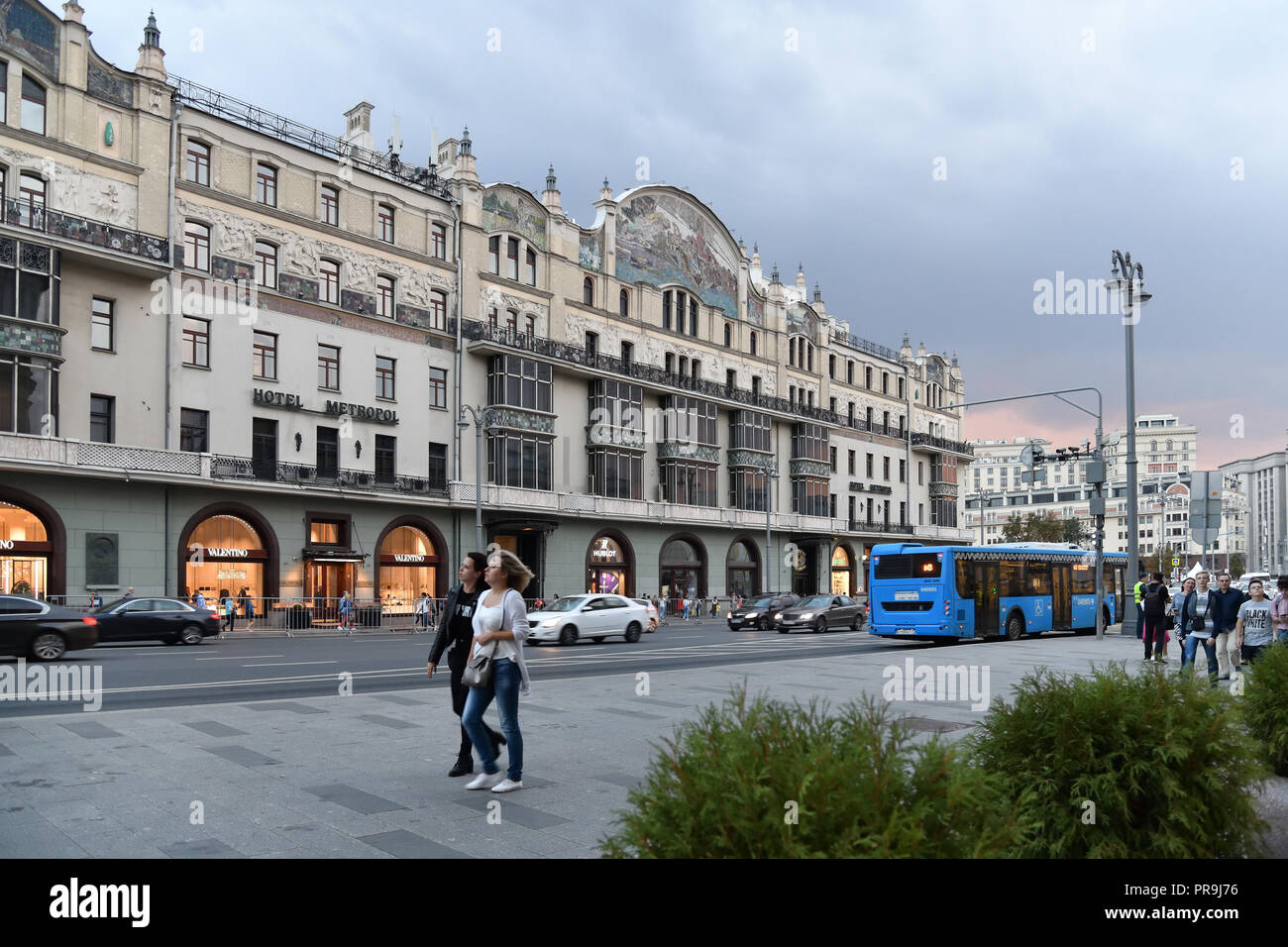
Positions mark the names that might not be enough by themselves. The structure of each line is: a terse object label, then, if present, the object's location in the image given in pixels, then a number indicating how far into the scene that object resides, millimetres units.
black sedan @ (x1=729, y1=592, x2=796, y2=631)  39781
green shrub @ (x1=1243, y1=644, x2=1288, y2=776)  7898
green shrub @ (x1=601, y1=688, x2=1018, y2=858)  3312
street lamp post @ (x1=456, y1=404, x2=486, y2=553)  40688
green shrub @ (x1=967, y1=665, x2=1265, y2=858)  4938
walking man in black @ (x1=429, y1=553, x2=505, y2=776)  8930
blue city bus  28266
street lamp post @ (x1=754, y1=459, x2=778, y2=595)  59972
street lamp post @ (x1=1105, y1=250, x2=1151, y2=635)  27234
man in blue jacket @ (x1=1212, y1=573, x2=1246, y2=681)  15547
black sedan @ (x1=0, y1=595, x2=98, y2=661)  20250
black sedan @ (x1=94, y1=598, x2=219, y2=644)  26969
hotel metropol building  33094
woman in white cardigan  7969
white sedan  28500
